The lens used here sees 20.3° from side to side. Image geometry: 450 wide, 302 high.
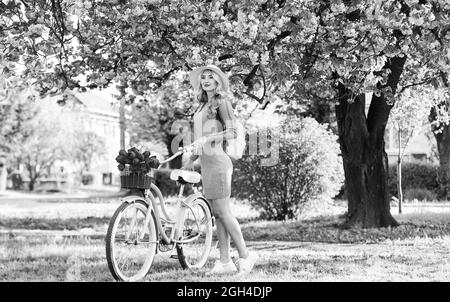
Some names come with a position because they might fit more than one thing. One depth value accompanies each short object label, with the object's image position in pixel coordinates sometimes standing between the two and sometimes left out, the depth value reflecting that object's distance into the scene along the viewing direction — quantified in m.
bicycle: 11.90
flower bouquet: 12.08
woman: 12.60
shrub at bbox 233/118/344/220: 28.41
